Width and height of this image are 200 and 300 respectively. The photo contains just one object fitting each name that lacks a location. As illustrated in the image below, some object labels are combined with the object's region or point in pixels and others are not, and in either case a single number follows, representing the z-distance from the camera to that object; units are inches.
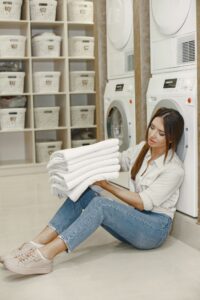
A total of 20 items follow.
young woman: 85.0
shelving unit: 198.4
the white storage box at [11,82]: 193.5
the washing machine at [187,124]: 98.0
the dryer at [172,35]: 99.9
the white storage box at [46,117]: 200.8
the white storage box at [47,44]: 197.3
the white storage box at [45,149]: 203.0
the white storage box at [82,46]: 203.5
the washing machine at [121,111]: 127.8
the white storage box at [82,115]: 207.3
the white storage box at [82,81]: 205.6
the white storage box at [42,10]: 195.3
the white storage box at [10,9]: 190.0
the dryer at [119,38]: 129.5
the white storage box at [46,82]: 199.3
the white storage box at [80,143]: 208.7
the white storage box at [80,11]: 201.3
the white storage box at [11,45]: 191.3
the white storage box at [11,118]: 194.7
